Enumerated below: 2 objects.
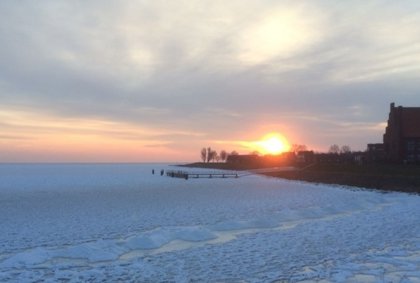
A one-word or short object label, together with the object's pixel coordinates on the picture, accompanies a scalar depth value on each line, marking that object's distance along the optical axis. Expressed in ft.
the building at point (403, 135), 248.11
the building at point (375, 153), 272.47
